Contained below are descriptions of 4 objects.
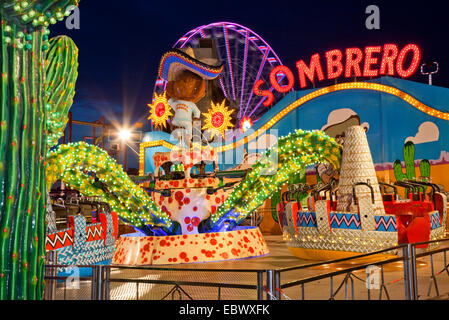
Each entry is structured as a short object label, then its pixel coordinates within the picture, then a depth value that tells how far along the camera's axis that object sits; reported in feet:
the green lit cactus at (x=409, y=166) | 55.98
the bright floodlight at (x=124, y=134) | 83.87
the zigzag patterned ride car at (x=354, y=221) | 30.30
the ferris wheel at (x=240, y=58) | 85.49
